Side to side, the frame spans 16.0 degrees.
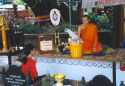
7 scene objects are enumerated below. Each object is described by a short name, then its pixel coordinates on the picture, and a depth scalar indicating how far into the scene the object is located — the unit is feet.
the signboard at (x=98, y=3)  19.92
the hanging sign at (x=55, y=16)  20.61
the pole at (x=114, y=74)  18.40
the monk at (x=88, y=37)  19.29
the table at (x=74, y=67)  19.02
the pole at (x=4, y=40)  21.74
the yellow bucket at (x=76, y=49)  18.76
